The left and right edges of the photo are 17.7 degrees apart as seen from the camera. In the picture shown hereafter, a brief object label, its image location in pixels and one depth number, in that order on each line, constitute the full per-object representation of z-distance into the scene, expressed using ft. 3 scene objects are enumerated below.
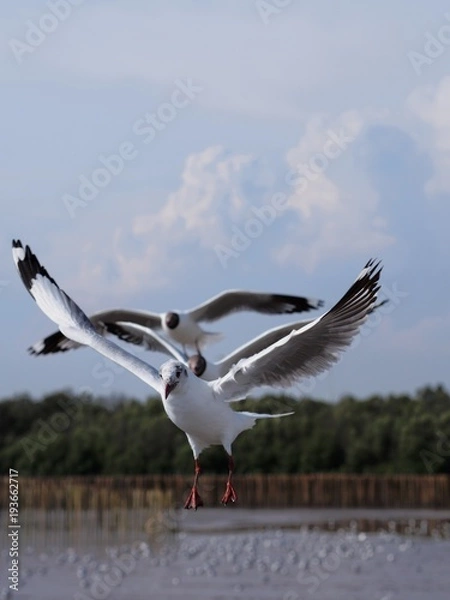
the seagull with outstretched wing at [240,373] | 23.07
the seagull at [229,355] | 35.14
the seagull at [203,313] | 43.83
